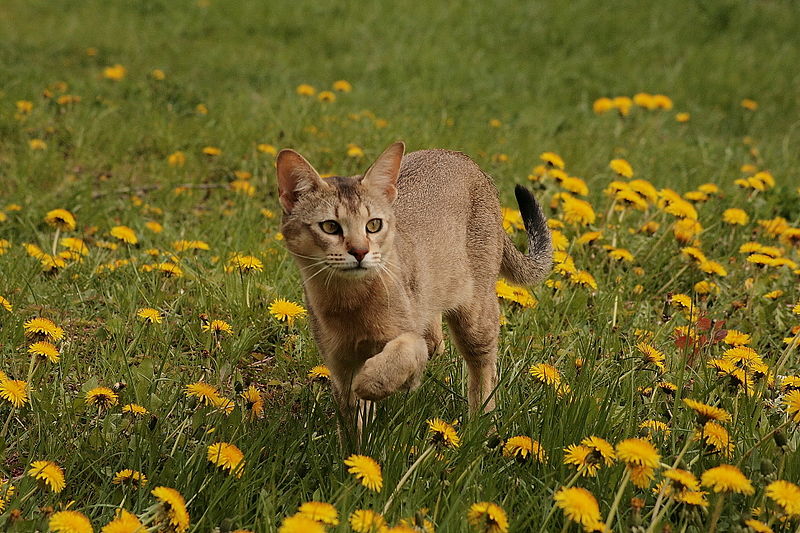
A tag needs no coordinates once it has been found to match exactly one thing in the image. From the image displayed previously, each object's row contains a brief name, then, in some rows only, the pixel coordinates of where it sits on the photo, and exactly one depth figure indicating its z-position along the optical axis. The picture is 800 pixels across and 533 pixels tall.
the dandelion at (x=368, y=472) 4.64
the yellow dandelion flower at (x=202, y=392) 5.89
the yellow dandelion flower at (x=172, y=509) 4.50
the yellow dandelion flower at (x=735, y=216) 9.89
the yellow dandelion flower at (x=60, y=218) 8.27
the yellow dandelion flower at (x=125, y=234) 8.36
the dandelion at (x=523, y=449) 5.54
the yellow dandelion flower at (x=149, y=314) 6.75
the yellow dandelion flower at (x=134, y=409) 5.72
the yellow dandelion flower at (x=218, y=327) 6.54
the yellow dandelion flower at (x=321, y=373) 6.91
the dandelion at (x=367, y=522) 4.46
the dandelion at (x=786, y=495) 4.50
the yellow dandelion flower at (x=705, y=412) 5.06
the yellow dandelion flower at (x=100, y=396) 5.64
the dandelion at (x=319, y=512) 4.35
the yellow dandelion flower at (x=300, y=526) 4.07
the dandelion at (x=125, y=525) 4.38
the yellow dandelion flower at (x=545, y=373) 6.36
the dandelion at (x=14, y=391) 5.42
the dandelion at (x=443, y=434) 5.47
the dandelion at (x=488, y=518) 4.55
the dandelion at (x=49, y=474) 4.98
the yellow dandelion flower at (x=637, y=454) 4.61
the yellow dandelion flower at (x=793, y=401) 5.34
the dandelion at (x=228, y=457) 5.20
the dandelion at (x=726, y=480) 4.47
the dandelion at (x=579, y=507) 4.37
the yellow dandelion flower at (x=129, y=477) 5.24
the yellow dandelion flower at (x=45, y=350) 5.90
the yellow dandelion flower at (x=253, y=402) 6.17
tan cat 6.10
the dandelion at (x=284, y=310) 6.64
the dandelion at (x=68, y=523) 4.37
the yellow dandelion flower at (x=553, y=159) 9.84
